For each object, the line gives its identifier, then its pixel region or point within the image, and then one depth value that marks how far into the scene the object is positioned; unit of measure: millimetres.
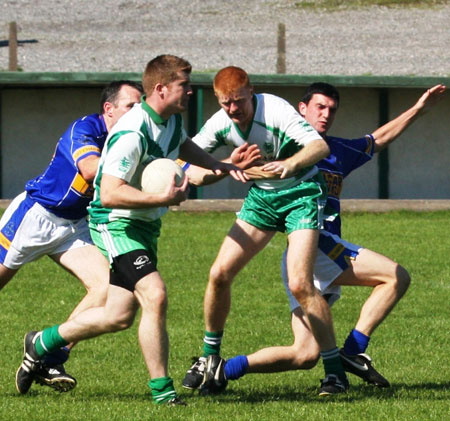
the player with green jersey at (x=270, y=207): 14312
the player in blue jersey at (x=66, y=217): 15117
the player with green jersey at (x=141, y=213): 13180
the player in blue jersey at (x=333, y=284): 15125
